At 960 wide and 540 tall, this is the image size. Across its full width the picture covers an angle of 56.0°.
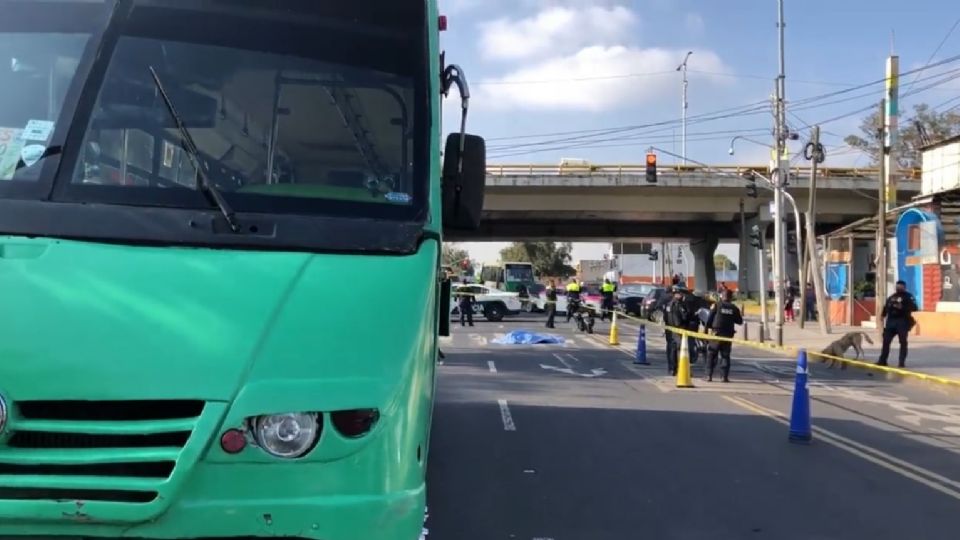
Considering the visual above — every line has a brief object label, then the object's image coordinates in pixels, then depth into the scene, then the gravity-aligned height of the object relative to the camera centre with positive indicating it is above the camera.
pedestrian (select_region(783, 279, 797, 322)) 43.82 -0.63
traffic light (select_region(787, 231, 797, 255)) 52.75 +2.72
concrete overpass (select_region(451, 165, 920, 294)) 47.22 +5.00
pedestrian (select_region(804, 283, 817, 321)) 41.41 -0.85
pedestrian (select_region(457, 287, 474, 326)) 32.65 -0.79
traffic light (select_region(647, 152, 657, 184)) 31.99 +4.25
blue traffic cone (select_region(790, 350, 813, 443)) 9.83 -1.39
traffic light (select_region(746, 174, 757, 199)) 32.44 +3.55
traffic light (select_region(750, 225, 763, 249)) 30.95 +1.64
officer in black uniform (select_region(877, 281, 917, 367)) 18.66 -0.64
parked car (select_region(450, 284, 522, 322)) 36.91 -0.80
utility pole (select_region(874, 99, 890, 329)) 27.17 +1.40
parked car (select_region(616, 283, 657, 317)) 45.28 -0.61
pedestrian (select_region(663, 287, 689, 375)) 17.25 -0.68
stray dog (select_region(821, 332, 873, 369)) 20.06 -1.28
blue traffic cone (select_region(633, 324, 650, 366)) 19.06 -1.36
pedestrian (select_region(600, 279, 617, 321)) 31.06 -0.40
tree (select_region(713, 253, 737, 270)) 130.88 +3.61
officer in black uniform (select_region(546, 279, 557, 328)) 30.96 -0.65
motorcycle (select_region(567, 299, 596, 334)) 28.69 -1.01
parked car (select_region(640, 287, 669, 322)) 38.19 -0.89
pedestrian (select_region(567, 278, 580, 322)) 30.88 -0.37
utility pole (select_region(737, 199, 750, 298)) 58.66 +0.46
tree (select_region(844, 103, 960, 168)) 65.62 +11.62
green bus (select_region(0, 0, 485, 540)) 3.00 +0.06
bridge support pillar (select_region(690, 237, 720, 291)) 65.38 +1.76
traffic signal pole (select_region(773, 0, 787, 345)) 29.31 +3.37
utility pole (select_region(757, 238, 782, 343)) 27.95 -0.23
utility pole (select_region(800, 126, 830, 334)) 31.05 +1.50
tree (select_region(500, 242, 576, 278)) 123.69 +3.75
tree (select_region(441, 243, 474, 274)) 84.11 +3.24
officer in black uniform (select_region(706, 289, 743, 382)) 15.74 -0.72
